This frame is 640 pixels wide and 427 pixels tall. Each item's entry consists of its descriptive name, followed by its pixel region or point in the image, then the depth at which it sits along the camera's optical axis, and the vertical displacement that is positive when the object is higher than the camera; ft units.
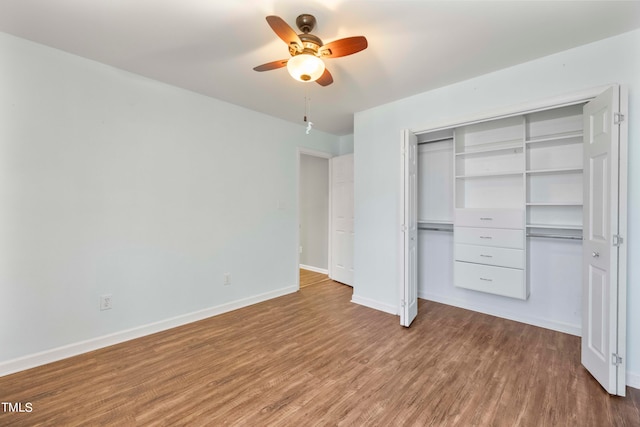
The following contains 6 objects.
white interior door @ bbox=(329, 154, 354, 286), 14.65 -0.55
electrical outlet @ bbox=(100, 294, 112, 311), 8.36 -2.74
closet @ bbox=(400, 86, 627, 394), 6.40 -0.34
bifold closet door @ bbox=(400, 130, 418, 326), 9.73 -0.89
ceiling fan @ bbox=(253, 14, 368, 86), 5.78 +3.41
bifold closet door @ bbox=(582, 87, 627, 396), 6.23 -0.96
